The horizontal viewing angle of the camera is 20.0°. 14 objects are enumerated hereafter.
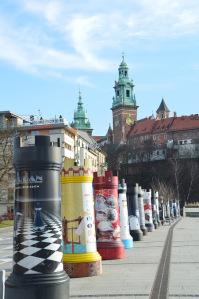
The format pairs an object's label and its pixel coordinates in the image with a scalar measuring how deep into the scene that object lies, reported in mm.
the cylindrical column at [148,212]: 33438
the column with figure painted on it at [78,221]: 13133
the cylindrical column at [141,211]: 28556
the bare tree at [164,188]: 93738
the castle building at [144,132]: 152500
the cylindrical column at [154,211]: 39700
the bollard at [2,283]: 7031
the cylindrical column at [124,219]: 20109
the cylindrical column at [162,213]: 49572
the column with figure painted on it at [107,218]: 16781
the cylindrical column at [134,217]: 24391
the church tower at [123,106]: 169875
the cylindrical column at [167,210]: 56494
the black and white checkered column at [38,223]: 8641
